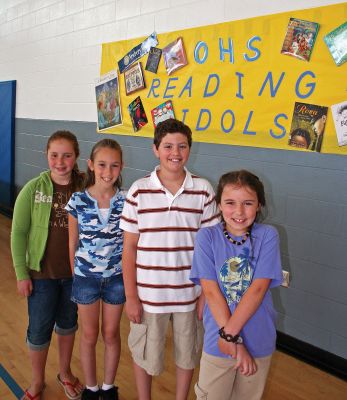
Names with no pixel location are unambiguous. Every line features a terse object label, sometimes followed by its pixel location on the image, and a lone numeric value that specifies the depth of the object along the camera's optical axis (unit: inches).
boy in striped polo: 56.5
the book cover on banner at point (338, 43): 74.5
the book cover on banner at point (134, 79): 116.4
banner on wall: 78.2
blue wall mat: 193.2
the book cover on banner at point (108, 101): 126.1
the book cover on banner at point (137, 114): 117.7
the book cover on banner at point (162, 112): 108.7
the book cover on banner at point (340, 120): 76.0
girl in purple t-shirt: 48.0
